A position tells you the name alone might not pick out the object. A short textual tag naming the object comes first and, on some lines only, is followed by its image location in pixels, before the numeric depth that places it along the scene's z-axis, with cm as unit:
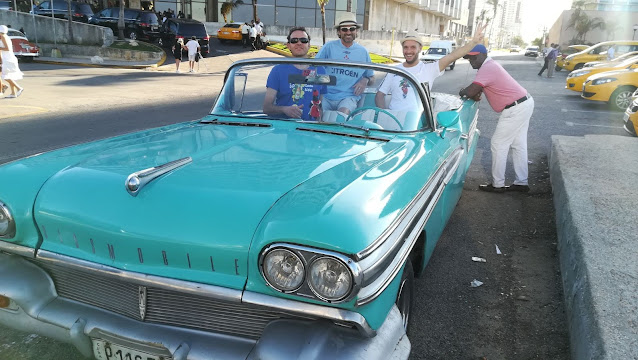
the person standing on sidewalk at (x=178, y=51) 2006
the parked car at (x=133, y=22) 2617
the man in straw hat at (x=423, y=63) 498
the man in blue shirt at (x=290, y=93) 346
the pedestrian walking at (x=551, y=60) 2377
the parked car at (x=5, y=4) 2561
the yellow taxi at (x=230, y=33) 3306
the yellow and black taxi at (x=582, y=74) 1503
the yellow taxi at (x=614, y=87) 1270
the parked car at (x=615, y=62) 1628
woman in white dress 1088
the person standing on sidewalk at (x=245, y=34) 3100
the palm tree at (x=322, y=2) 3374
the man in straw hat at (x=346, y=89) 343
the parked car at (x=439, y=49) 3119
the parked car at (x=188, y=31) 2411
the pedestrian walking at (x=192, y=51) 1995
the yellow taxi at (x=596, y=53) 2177
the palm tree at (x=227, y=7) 4044
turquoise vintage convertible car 178
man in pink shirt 534
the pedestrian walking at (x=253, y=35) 2975
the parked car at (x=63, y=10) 2495
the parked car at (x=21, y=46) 1892
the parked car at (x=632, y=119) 881
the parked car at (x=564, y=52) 2808
